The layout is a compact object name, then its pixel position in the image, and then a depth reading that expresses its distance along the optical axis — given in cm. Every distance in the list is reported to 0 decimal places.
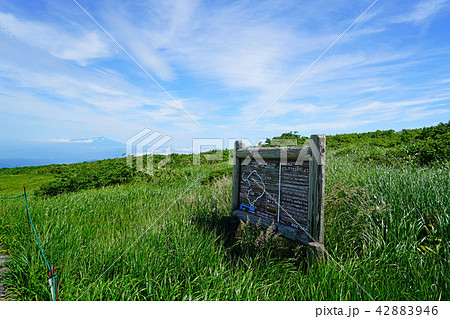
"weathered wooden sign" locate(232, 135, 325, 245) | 323
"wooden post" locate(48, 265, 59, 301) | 215
